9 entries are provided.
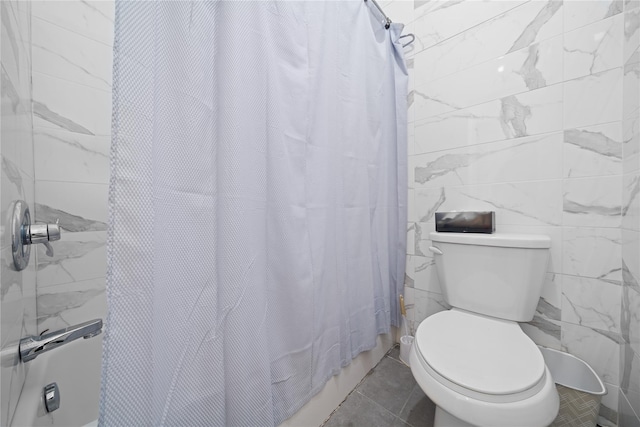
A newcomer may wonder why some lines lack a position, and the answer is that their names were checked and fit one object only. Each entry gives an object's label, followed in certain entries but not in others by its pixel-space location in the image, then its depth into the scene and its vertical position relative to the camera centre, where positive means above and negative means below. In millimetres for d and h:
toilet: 581 -423
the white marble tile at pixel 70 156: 788 +217
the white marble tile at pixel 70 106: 780 +392
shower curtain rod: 1206 +990
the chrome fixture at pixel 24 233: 464 -34
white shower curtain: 455 +21
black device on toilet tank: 1008 -40
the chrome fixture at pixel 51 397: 665 -516
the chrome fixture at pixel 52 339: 510 -269
